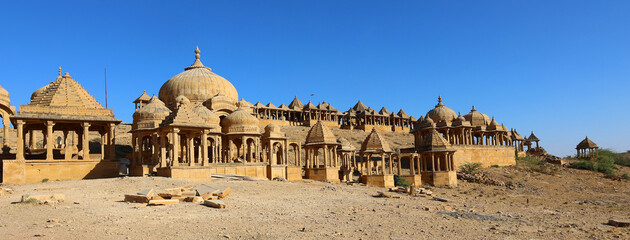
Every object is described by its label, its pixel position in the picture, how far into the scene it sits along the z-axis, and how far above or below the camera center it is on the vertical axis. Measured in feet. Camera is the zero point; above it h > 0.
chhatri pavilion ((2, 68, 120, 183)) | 78.89 +5.75
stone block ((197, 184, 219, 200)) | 52.60 -3.50
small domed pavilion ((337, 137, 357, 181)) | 113.09 -0.52
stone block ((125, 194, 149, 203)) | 50.03 -3.69
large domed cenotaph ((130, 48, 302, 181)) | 78.43 +5.08
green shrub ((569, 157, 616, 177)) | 148.56 -6.70
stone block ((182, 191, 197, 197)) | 52.13 -3.54
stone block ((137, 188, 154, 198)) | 50.22 -3.21
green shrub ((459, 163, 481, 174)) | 132.58 -5.21
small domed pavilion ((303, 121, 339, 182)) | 102.47 +0.96
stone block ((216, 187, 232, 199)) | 54.36 -3.87
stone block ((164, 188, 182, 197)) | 52.17 -3.35
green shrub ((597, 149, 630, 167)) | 171.83 -4.85
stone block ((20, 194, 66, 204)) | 49.46 -3.37
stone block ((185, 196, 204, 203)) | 50.32 -3.99
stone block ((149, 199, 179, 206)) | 48.10 -3.98
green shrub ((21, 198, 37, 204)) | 49.55 -3.48
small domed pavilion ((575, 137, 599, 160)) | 177.99 -1.77
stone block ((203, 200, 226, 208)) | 47.49 -4.29
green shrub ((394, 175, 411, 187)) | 106.66 -6.53
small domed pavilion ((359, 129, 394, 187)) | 101.50 -0.37
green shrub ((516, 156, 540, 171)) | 148.46 -5.13
